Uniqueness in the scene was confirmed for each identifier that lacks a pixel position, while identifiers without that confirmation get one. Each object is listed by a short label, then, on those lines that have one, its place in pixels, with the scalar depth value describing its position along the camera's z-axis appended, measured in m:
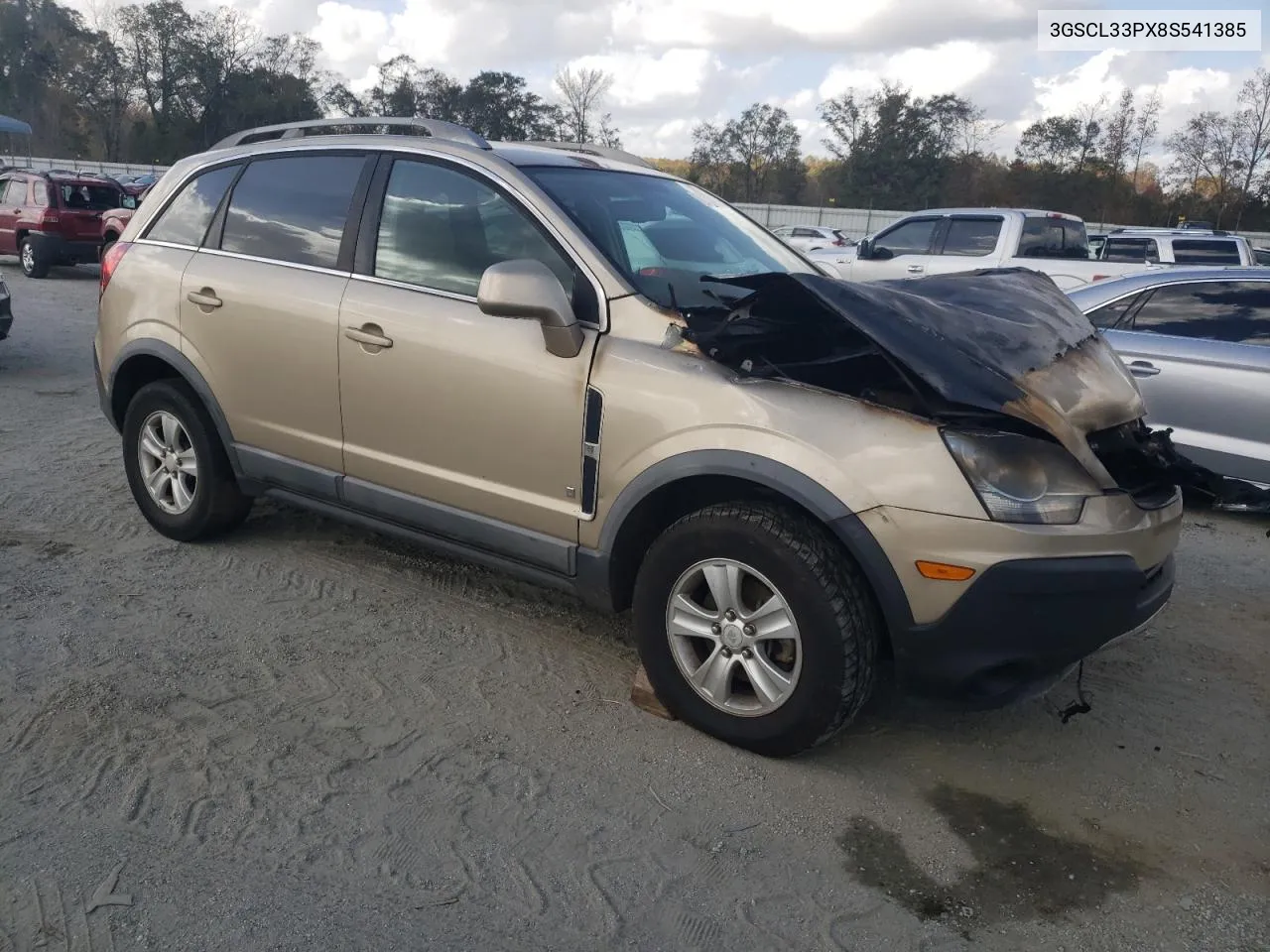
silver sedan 5.76
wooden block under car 3.47
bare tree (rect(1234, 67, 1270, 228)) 39.00
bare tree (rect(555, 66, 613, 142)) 50.09
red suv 16.45
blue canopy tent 31.60
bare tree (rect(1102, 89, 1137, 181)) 44.91
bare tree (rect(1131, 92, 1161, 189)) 44.84
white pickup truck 11.67
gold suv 2.80
